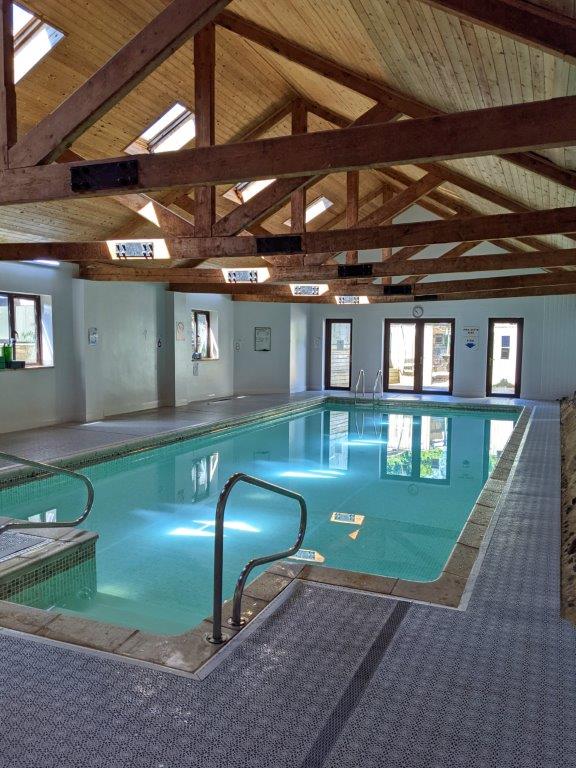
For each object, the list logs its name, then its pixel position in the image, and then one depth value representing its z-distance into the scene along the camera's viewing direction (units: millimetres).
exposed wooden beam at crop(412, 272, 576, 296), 8508
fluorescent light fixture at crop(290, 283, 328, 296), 10055
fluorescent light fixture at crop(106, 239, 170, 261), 6351
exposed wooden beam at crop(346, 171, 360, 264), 7719
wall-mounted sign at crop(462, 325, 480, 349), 14180
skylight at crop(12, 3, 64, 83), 5371
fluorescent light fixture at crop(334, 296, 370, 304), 11922
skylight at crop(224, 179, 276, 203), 9297
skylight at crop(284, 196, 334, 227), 11544
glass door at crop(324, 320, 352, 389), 15508
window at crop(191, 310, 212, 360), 13006
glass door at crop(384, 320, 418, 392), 15023
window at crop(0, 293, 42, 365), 8281
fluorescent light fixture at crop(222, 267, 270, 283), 8195
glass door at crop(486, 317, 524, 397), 13938
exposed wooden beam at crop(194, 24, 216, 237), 5031
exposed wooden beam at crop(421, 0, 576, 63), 2496
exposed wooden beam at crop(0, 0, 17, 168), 3744
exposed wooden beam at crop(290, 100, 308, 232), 7348
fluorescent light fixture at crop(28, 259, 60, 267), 8505
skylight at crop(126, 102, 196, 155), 7270
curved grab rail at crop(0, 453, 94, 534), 3330
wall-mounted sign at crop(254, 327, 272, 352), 14461
